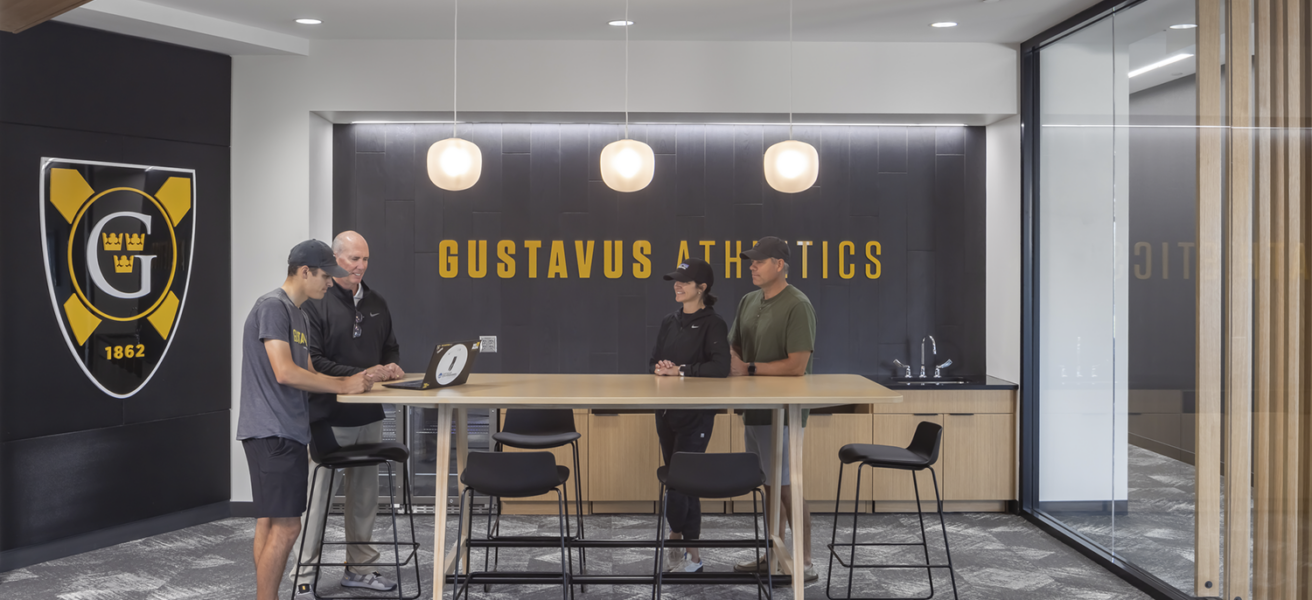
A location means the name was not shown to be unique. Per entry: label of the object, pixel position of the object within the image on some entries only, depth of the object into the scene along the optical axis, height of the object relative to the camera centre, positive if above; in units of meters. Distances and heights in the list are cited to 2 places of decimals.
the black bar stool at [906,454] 3.72 -0.69
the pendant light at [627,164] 3.73 +0.58
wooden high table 3.35 -0.38
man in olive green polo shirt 4.11 -0.16
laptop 3.51 -0.28
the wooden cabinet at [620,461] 5.36 -1.01
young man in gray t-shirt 3.34 -0.42
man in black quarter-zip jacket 3.97 -0.29
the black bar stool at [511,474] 3.40 -0.70
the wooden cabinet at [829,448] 5.36 -0.93
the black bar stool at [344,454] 3.65 -0.67
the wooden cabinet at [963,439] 5.33 -0.87
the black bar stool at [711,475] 3.42 -0.70
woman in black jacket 4.04 -0.28
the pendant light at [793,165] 3.75 +0.58
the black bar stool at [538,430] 4.39 -0.68
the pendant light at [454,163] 3.79 +0.60
